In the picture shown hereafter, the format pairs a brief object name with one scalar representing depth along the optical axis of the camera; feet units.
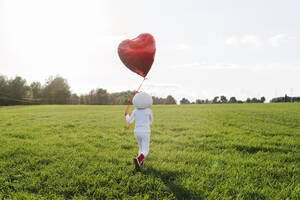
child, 12.92
